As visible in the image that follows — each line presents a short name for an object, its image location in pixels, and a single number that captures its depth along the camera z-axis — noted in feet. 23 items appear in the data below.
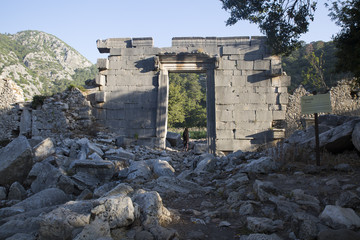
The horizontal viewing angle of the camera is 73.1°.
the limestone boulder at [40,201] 13.30
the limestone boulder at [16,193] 18.05
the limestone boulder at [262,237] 8.05
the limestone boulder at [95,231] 7.71
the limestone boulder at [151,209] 9.80
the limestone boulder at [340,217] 8.27
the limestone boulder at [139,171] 19.36
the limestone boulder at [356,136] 16.19
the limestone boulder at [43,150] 23.07
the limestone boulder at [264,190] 12.20
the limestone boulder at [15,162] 20.21
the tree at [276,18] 25.11
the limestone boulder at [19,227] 9.75
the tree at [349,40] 17.62
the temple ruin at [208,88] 32.86
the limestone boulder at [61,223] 8.58
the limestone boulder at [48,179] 17.99
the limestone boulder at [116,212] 8.92
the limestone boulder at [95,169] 20.47
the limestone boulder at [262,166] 16.97
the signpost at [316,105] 16.53
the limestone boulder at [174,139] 43.96
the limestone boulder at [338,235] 7.17
